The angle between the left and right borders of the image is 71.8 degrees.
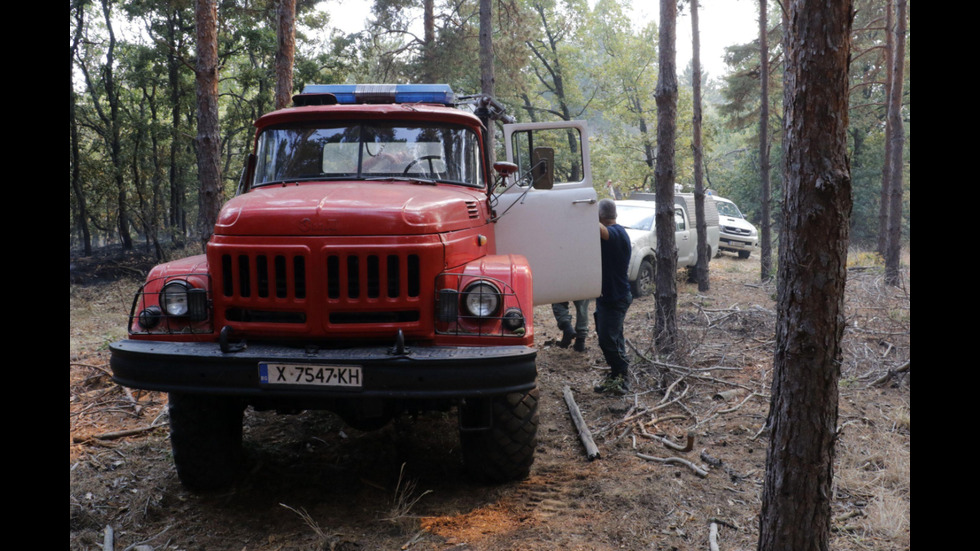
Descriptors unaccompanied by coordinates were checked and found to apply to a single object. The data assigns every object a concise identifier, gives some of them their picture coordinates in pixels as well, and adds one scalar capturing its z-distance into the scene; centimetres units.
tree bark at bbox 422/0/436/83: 2089
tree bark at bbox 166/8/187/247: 2052
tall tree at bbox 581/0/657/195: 3294
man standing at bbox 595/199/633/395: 708
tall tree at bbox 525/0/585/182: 2984
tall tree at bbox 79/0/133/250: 2097
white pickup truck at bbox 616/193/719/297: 1370
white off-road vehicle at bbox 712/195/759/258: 2369
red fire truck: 393
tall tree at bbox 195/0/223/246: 864
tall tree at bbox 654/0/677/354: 828
